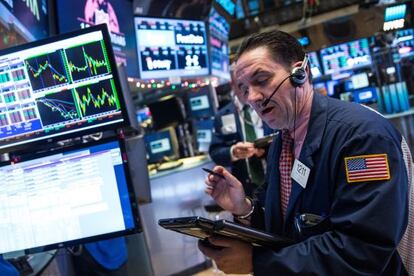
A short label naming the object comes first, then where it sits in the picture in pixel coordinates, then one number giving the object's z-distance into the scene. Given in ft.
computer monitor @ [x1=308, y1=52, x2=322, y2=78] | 33.11
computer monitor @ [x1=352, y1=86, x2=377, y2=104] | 21.42
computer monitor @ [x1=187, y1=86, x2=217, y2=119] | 19.27
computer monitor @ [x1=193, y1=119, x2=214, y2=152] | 17.93
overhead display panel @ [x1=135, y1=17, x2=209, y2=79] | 15.06
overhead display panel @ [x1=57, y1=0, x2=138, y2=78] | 10.40
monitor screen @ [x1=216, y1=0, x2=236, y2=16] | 20.76
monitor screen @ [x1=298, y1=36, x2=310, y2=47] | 34.51
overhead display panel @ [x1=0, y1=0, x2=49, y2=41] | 8.05
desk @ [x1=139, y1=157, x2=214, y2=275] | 13.97
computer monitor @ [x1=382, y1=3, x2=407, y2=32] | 17.20
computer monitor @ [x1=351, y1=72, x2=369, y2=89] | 23.12
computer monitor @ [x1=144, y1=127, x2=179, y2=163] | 16.87
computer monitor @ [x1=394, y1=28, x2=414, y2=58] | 20.59
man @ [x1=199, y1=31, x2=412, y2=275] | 3.57
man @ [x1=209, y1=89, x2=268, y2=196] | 11.70
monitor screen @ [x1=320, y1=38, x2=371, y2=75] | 31.40
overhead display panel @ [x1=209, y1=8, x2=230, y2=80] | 19.48
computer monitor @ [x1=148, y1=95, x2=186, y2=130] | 18.47
